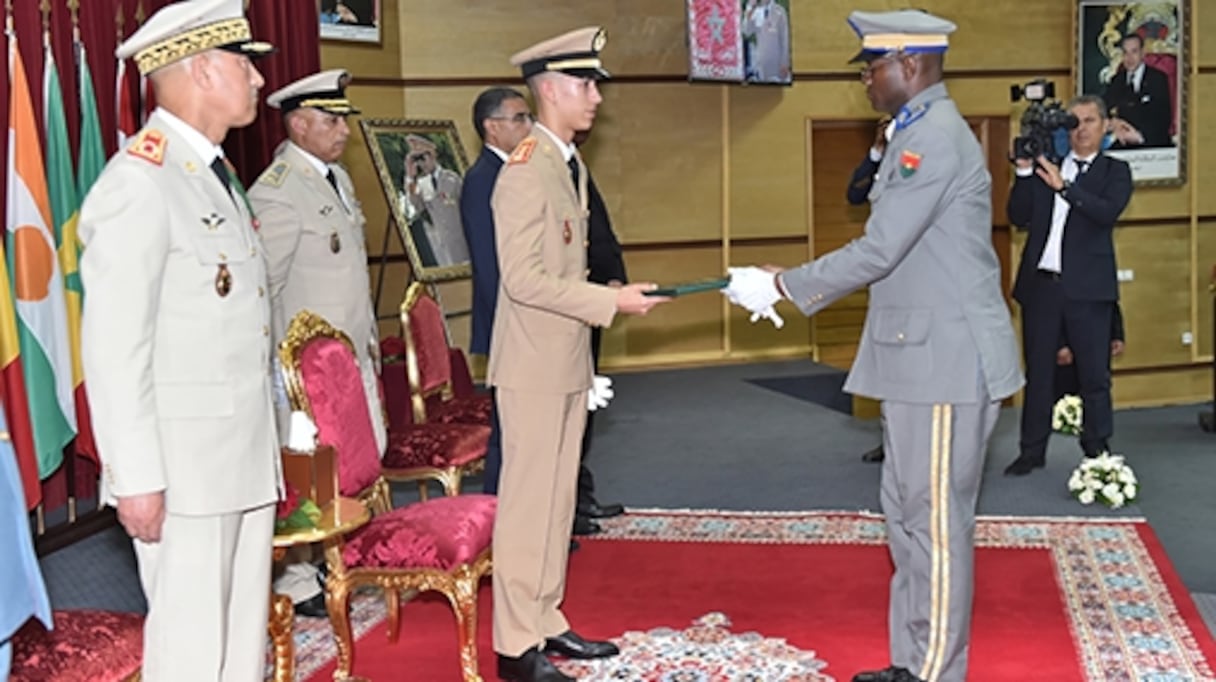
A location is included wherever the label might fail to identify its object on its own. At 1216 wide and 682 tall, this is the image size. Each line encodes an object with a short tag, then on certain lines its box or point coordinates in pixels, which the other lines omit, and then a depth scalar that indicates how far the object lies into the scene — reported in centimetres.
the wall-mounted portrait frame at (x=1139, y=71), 865
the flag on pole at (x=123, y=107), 495
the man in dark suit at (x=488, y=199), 450
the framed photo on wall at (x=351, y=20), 759
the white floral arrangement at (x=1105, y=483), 519
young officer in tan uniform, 324
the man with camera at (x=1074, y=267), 565
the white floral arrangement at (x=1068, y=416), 647
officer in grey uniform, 306
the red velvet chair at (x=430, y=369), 475
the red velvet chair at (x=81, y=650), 246
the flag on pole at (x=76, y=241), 451
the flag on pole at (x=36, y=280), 434
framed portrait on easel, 649
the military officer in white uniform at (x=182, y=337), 226
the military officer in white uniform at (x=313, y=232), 402
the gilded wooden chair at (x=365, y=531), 332
